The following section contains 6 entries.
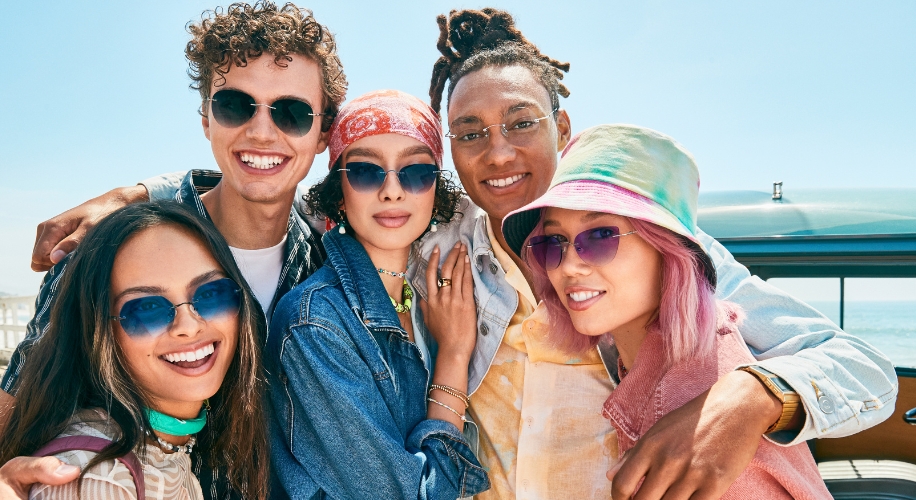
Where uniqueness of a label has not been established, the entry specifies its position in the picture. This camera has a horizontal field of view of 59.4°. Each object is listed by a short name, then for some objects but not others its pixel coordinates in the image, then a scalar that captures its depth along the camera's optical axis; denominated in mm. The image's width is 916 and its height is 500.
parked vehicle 1105
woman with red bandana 798
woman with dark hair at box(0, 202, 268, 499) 735
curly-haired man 1001
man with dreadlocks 687
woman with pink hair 749
